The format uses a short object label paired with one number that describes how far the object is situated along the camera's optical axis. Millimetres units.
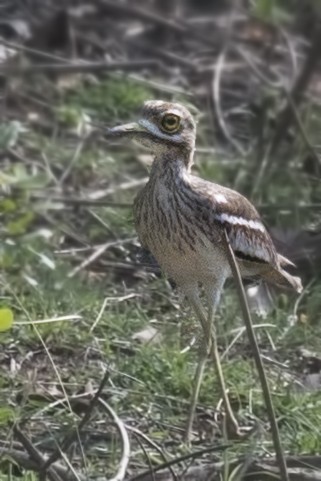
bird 7785
